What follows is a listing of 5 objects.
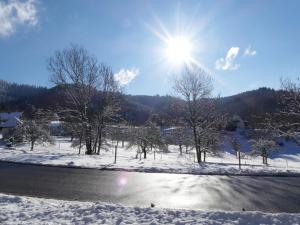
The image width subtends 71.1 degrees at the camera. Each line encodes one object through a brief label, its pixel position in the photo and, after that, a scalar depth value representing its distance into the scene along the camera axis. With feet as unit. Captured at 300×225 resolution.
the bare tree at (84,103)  68.33
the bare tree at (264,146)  118.62
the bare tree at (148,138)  113.98
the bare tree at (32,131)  103.15
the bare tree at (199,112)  64.35
